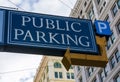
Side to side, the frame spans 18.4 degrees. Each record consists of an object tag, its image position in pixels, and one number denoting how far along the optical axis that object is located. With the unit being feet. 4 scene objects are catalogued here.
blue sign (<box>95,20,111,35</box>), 37.32
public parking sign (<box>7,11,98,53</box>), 34.22
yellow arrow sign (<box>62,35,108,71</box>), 34.47
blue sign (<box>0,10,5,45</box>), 34.30
